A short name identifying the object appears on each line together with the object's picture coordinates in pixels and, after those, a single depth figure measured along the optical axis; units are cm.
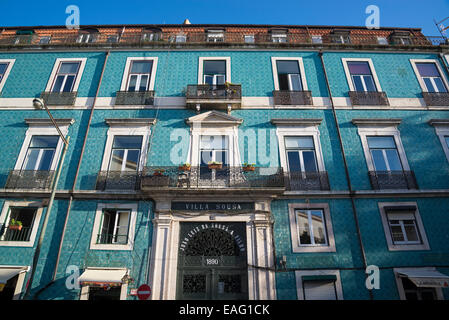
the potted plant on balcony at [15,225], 997
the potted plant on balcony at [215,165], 1089
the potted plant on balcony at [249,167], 1094
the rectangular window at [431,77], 1353
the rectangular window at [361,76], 1347
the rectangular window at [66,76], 1353
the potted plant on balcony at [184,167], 1091
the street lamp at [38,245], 853
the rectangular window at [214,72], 1380
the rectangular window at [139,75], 1350
